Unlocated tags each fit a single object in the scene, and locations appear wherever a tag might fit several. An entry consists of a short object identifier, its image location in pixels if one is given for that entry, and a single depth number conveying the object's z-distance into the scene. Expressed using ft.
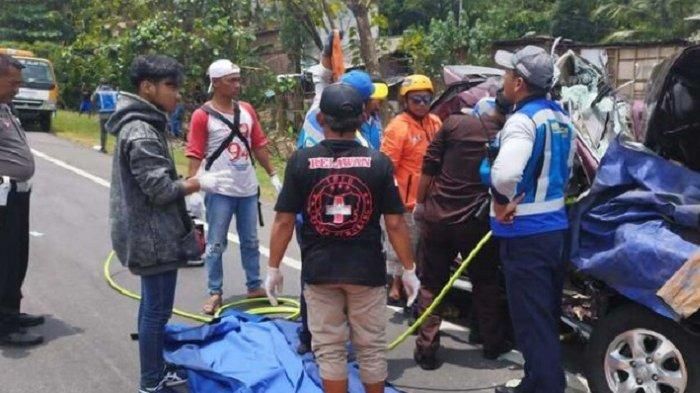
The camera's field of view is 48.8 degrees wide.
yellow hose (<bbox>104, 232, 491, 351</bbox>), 15.81
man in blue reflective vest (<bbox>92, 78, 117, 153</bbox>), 56.95
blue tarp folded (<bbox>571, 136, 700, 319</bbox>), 12.62
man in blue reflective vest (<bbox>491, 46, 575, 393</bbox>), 13.07
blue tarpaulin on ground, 14.14
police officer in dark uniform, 16.85
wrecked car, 12.50
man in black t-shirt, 12.03
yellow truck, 73.41
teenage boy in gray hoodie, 13.02
